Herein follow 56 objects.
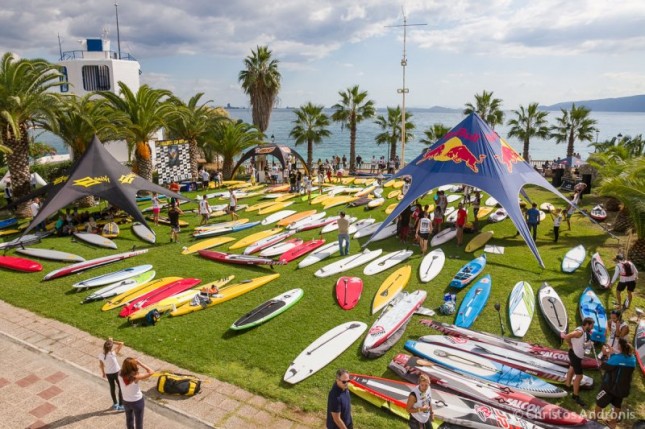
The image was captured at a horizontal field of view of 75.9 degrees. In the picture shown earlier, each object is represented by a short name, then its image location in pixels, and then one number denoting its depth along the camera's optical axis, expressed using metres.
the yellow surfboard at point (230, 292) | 10.25
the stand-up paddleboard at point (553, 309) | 9.29
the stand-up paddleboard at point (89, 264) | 12.41
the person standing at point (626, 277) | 9.97
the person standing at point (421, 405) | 5.68
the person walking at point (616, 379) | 6.27
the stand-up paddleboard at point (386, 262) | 12.77
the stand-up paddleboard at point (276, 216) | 18.51
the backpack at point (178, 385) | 7.18
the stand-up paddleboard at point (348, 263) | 12.52
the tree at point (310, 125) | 33.25
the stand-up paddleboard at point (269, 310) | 9.41
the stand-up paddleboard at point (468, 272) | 11.48
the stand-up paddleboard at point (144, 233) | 15.91
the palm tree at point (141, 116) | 21.62
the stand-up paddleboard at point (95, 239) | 15.29
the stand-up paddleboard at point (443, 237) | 15.18
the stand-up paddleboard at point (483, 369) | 7.32
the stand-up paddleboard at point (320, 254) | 13.34
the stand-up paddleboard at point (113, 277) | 11.66
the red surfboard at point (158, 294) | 10.23
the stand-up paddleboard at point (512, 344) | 8.00
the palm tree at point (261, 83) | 33.50
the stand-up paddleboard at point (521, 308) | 9.38
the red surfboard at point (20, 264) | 12.87
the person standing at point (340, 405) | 5.41
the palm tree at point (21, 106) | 17.31
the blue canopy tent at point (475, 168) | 13.74
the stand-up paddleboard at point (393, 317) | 8.70
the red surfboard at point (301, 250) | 13.93
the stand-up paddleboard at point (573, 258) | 12.72
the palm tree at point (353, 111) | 34.06
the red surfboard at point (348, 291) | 10.53
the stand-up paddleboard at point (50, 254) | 13.67
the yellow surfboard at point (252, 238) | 15.27
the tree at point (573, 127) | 30.78
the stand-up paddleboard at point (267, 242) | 14.70
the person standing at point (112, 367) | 6.77
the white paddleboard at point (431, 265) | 12.24
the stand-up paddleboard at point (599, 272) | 11.30
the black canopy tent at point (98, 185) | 14.89
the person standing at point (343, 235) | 13.80
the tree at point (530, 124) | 32.59
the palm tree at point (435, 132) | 31.14
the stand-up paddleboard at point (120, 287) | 10.98
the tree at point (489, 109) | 33.53
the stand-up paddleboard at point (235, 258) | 13.24
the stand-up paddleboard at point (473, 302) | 9.64
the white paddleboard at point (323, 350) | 7.77
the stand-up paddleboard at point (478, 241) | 14.60
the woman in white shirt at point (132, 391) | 5.84
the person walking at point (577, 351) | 7.08
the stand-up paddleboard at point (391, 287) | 10.55
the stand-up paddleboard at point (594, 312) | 8.86
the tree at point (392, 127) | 34.88
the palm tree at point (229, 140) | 29.00
